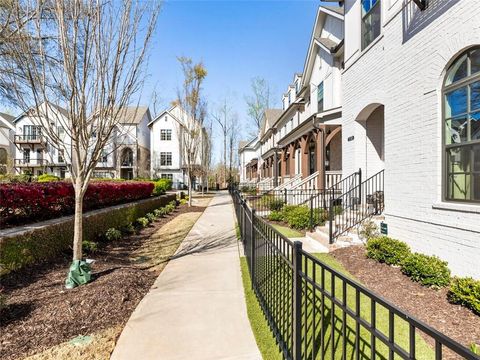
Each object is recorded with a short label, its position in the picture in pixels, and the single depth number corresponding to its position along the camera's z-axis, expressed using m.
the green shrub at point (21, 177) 25.17
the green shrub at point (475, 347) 2.93
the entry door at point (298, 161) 18.97
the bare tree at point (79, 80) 4.46
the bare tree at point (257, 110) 48.09
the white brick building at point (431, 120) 4.54
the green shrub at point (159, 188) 21.35
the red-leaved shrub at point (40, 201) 6.34
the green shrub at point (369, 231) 6.94
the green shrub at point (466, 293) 3.70
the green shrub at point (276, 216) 11.90
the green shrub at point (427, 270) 4.60
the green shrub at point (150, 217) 12.65
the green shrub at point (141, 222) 11.51
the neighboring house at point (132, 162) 39.47
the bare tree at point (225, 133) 42.84
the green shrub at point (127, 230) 9.85
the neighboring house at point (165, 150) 42.97
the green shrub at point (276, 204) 13.64
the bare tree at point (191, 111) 17.64
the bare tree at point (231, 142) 45.38
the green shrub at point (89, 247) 6.88
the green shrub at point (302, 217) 9.68
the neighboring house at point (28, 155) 40.19
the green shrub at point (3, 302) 3.75
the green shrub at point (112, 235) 8.41
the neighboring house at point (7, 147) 33.91
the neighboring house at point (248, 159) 48.64
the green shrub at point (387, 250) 5.58
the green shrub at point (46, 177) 23.63
